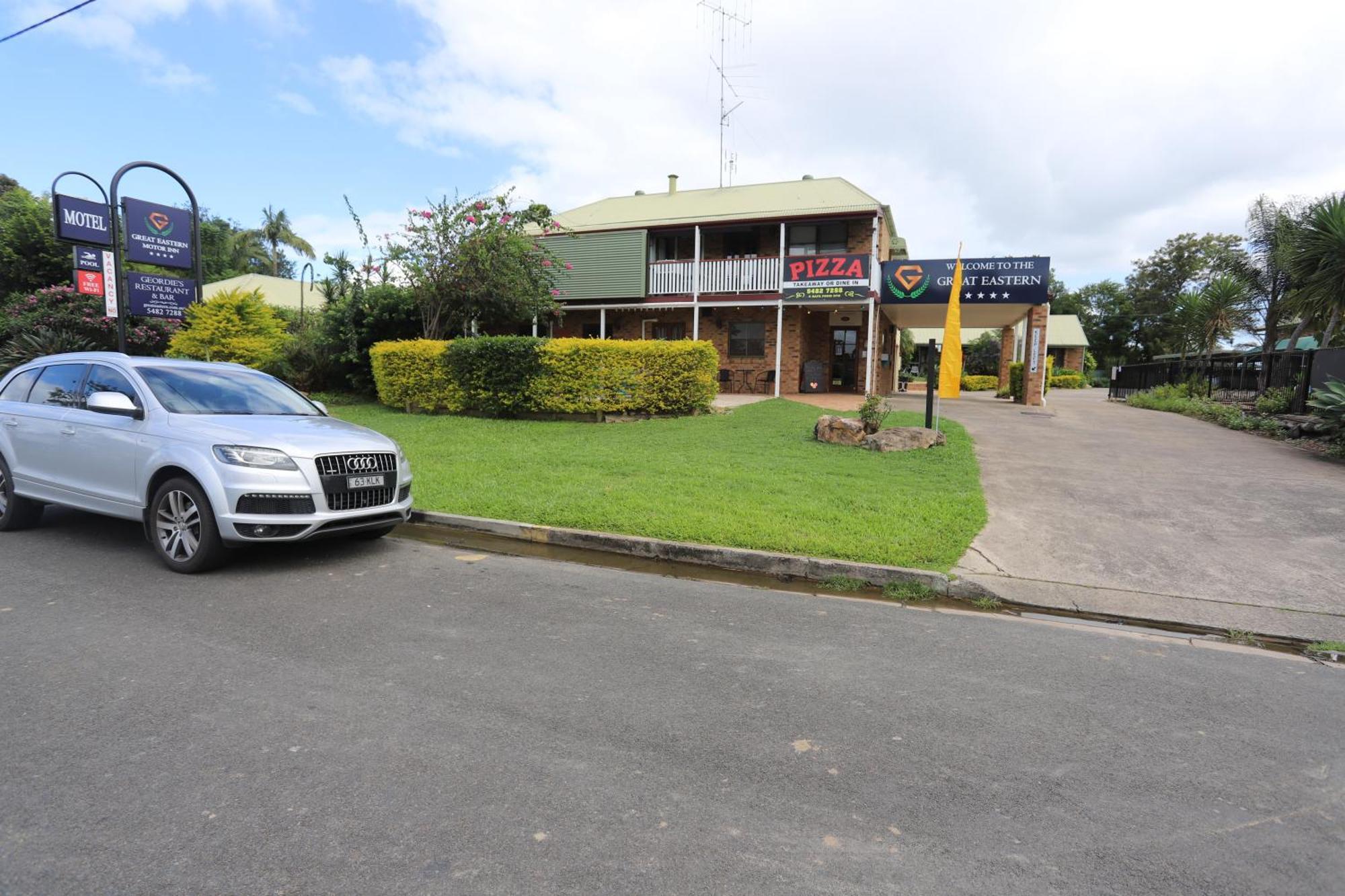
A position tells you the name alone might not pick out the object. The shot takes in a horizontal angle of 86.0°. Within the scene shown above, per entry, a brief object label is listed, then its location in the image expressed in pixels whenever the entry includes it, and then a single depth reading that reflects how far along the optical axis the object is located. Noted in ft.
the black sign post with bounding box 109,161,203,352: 45.47
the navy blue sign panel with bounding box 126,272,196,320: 47.50
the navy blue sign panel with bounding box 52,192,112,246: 43.73
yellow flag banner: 39.60
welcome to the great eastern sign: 68.39
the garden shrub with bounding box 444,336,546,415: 48.01
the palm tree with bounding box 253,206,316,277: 205.26
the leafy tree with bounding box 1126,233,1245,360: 185.68
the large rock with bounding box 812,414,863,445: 38.73
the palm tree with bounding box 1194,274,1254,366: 86.17
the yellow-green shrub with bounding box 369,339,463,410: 51.60
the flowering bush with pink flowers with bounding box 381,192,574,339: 56.54
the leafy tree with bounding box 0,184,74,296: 94.94
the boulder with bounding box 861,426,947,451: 36.96
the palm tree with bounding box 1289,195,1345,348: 45.21
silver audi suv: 17.78
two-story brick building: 73.77
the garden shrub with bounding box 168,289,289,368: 56.18
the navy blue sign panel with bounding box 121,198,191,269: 45.70
